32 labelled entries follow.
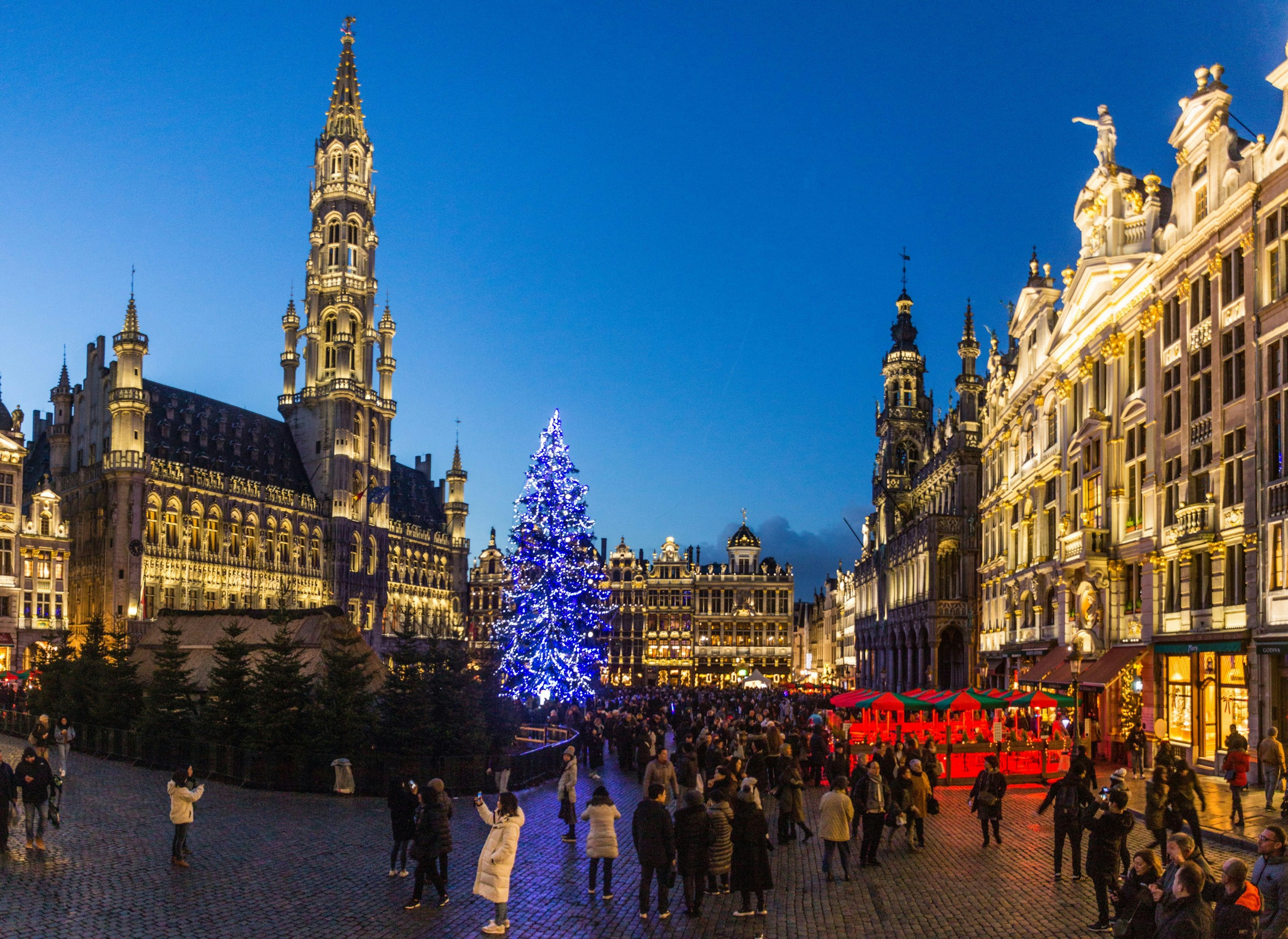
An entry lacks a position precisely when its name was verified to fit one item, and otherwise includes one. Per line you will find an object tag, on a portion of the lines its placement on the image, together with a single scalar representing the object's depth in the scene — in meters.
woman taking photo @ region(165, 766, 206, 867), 16.47
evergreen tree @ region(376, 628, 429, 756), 26.52
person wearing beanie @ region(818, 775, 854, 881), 15.93
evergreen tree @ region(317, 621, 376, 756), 26.22
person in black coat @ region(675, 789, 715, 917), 13.81
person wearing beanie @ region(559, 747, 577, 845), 19.94
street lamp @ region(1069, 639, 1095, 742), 30.87
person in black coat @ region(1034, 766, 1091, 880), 15.54
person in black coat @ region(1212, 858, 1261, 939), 8.17
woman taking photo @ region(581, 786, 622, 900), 14.64
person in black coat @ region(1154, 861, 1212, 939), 8.13
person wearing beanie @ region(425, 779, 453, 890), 14.21
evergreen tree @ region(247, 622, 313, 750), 27.11
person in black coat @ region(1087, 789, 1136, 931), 13.04
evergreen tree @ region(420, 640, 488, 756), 26.66
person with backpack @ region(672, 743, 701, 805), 18.88
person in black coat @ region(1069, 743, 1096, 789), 16.02
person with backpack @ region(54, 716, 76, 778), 25.08
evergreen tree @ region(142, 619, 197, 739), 31.03
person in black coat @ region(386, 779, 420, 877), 15.80
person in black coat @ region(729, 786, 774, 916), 13.95
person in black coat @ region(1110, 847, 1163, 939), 9.48
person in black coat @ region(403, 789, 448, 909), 14.09
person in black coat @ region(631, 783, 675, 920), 13.78
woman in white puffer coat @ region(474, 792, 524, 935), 12.89
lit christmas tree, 46.88
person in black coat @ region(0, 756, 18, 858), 16.73
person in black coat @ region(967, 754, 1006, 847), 18.73
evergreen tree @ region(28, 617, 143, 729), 34.53
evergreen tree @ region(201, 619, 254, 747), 28.73
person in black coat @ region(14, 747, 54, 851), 17.11
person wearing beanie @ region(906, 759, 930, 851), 19.12
